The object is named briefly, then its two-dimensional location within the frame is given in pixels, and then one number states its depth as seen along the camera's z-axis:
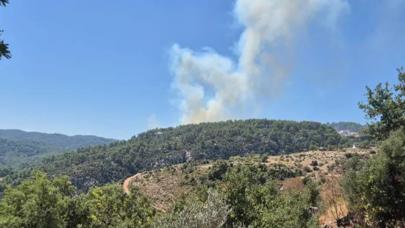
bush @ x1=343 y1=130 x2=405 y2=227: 20.55
